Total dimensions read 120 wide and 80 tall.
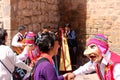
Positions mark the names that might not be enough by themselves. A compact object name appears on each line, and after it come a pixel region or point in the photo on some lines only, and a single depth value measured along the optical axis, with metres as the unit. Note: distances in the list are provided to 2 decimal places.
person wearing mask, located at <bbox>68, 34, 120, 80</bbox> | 1.55
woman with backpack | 1.57
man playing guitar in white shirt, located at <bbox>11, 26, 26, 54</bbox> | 3.60
